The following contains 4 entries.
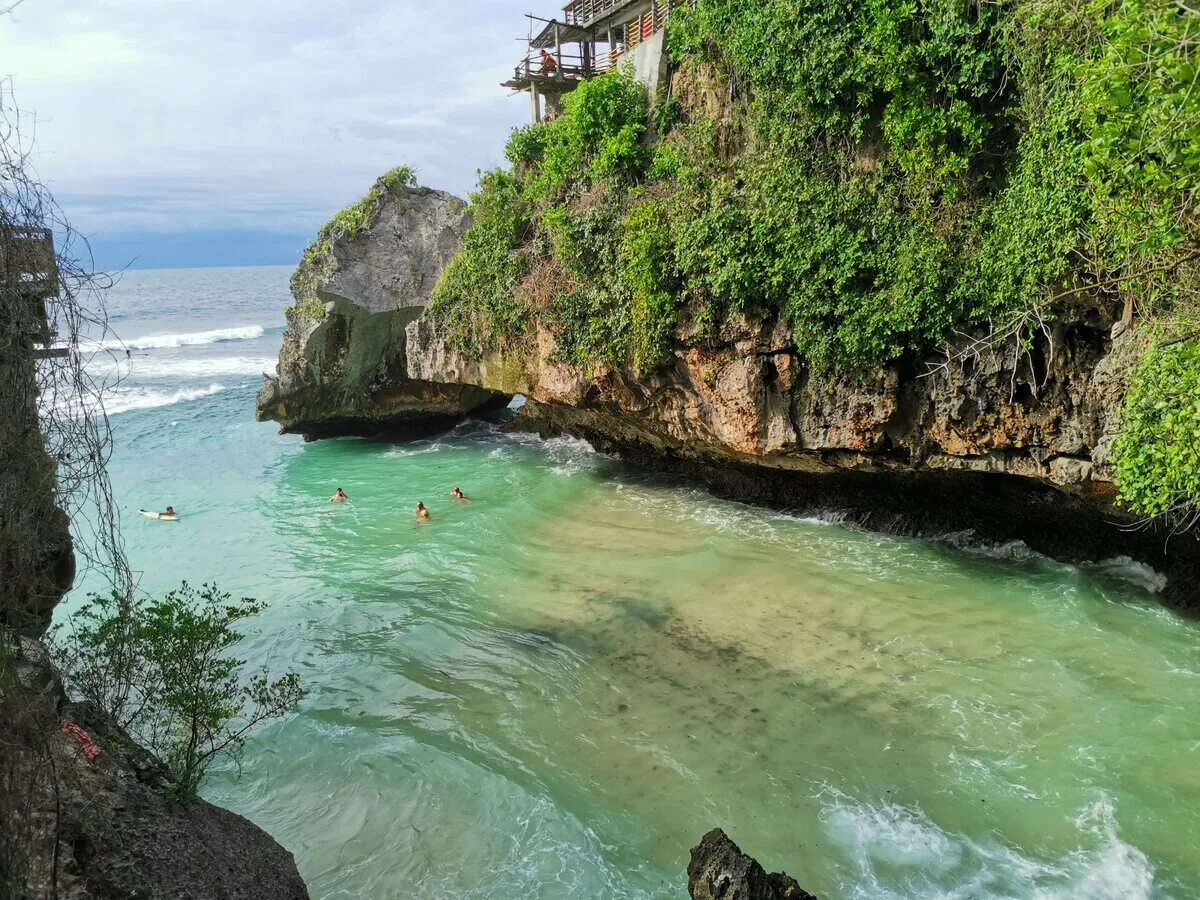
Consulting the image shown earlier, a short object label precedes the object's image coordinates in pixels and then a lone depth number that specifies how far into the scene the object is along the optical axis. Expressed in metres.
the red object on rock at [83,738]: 5.51
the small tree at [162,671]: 6.65
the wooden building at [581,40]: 22.98
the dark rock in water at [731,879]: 5.61
